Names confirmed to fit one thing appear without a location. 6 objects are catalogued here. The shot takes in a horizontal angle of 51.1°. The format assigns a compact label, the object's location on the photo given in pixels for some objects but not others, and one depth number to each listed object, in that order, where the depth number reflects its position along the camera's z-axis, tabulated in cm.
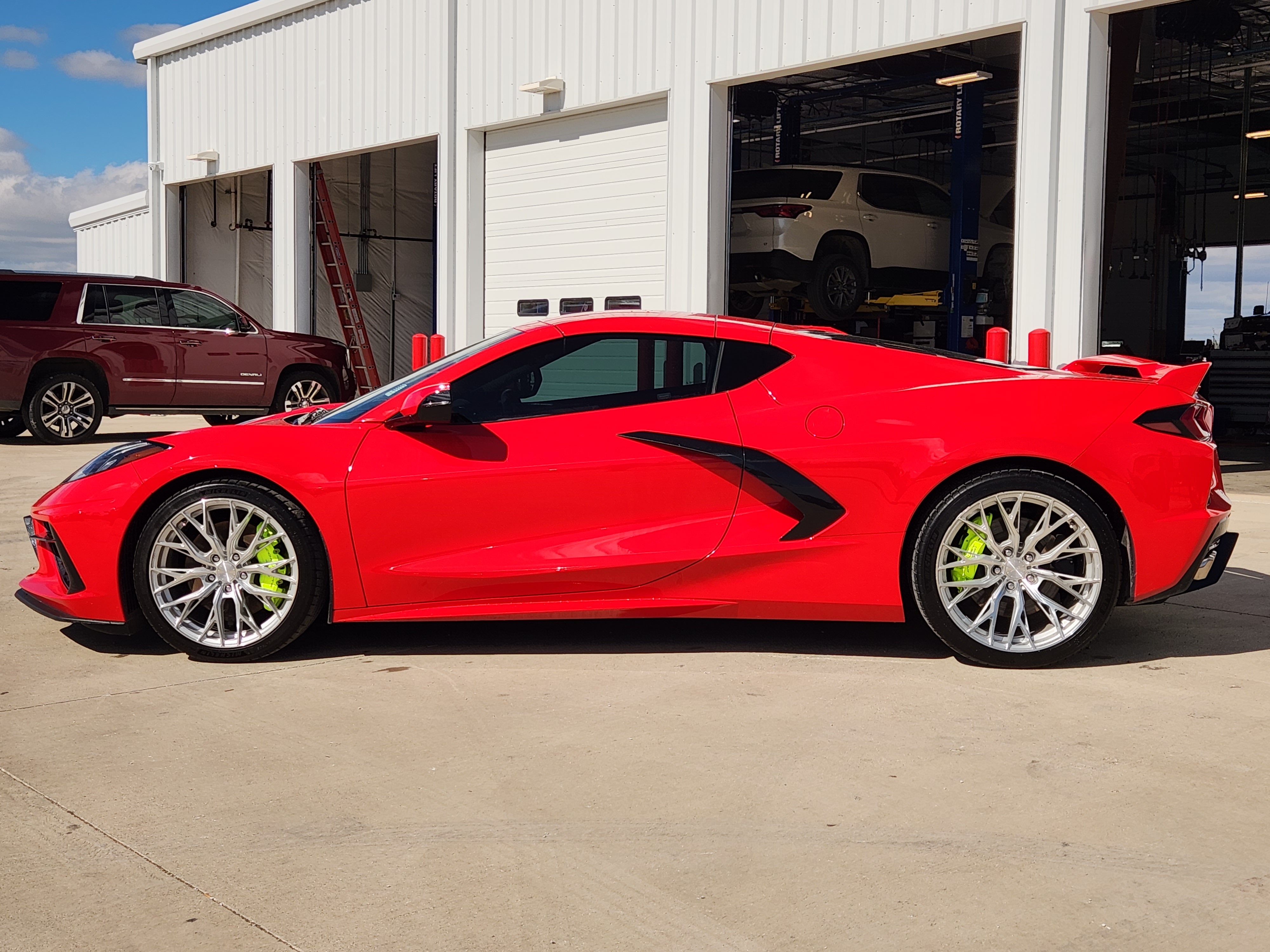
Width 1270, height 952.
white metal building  1028
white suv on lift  1471
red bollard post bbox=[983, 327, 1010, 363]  952
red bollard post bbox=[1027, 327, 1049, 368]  1009
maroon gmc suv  1427
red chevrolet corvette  476
